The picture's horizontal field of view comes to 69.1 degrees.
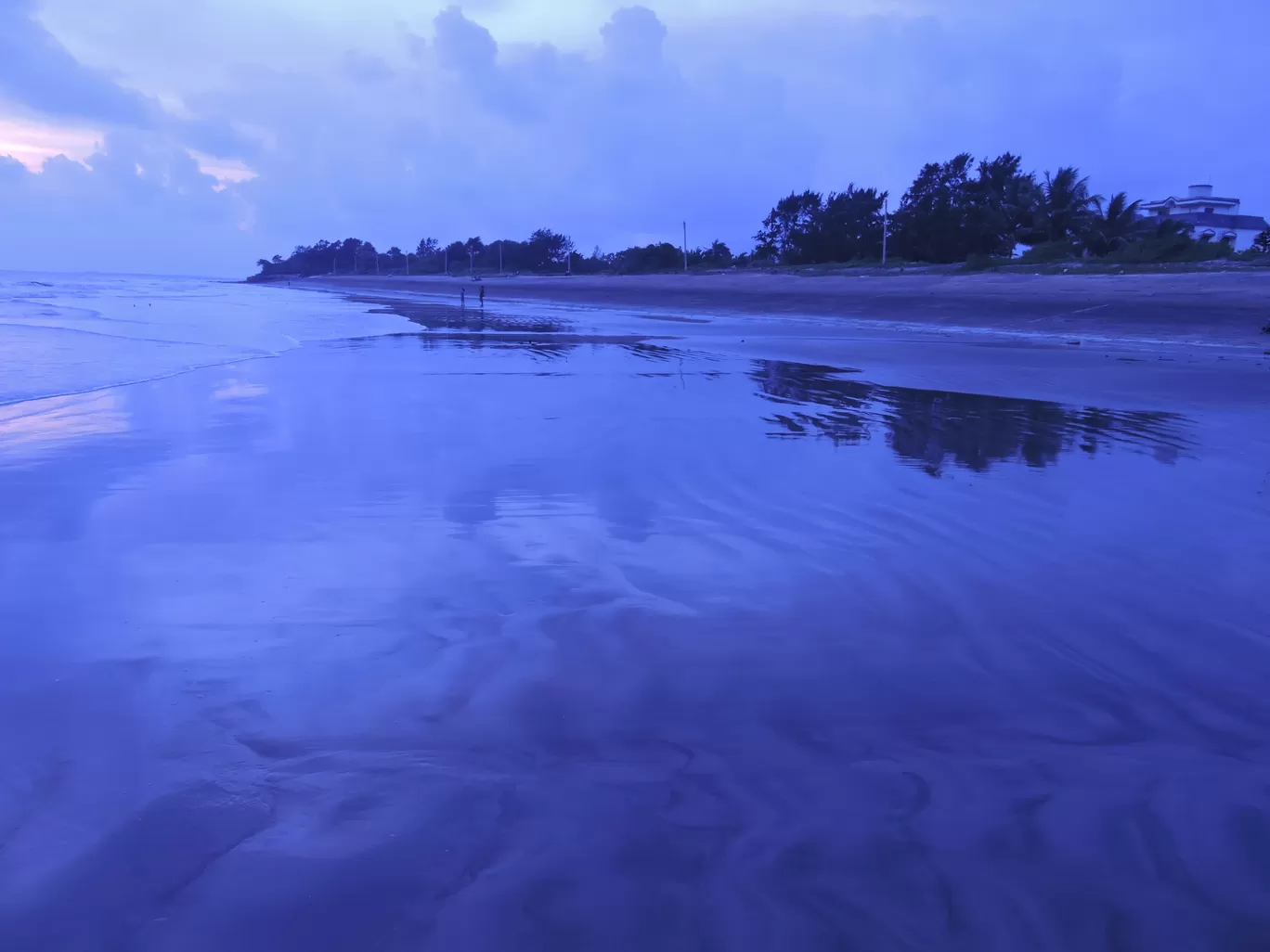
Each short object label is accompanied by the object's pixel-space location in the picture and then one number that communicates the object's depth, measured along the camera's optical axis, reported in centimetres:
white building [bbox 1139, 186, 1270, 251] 7206
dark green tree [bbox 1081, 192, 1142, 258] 4175
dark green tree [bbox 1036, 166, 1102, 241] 4509
